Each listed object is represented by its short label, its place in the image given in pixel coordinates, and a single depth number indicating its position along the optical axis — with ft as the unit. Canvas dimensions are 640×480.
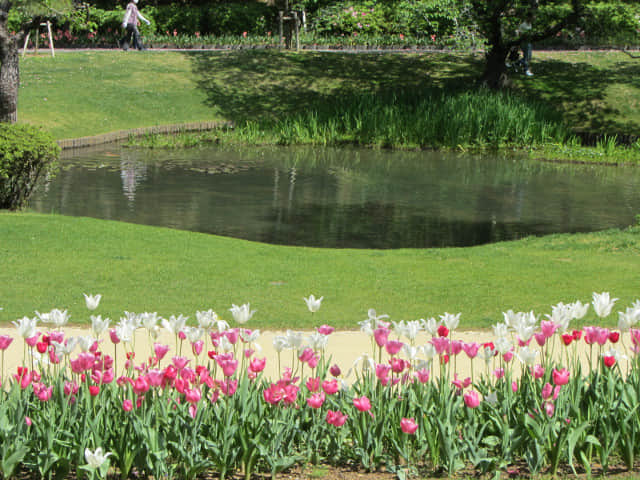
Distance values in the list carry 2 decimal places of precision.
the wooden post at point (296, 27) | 121.49
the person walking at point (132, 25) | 115.65
